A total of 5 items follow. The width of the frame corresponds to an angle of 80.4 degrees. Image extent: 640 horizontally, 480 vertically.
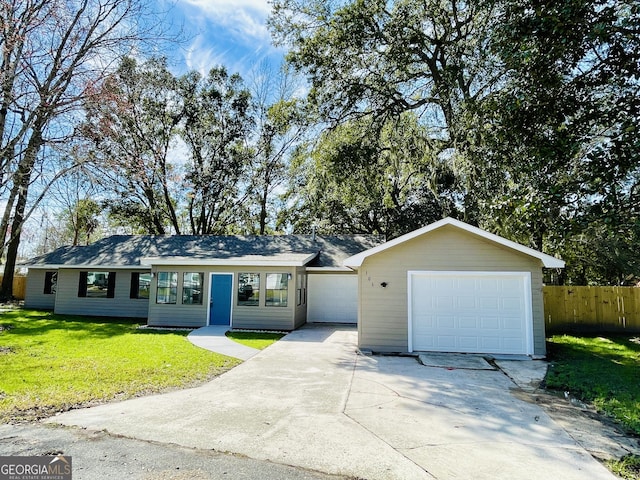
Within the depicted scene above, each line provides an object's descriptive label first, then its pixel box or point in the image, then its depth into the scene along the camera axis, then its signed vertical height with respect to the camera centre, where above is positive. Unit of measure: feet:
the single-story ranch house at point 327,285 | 30.45 -0.56
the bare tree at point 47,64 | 24.03 +14.50
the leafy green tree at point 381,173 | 44.34 +14.84
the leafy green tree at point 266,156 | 78.64 +27.16
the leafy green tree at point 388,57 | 36.29 +23.42
